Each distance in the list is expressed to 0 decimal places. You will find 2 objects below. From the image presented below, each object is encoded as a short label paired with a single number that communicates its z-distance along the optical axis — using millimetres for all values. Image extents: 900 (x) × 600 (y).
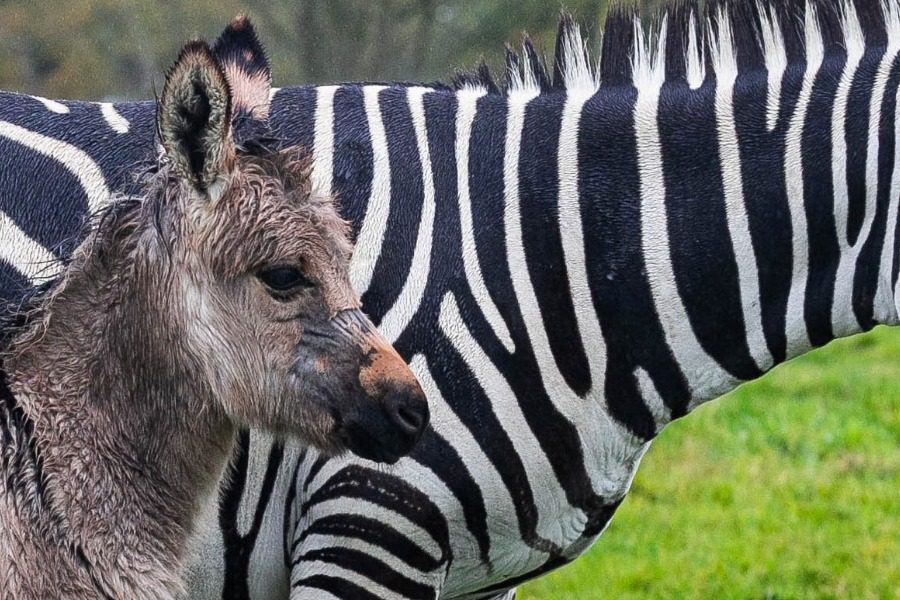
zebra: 7621
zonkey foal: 6328
